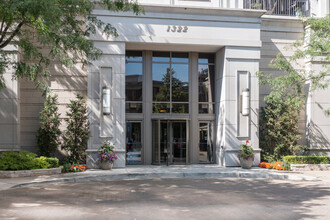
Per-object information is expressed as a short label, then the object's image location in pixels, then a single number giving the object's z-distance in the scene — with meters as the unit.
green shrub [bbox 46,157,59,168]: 14.73
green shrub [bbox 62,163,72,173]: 14.89
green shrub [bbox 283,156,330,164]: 16.91
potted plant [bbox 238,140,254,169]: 16.72
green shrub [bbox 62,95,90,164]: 16.05
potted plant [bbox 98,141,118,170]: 15.88
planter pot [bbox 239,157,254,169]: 16.72
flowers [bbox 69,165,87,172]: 15.11
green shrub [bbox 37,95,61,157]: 15.86
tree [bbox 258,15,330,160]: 16.45
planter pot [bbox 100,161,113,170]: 15.88
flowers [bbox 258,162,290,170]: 16.56
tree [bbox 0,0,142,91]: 9.95
